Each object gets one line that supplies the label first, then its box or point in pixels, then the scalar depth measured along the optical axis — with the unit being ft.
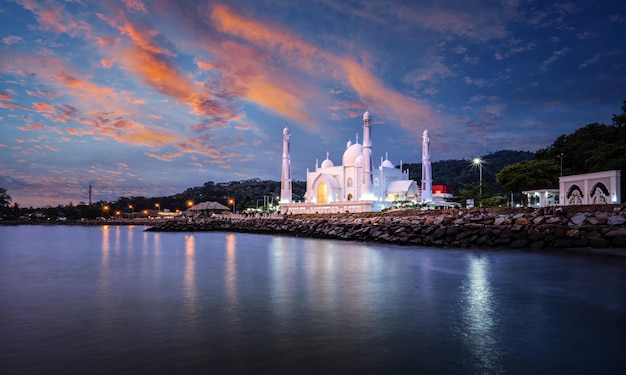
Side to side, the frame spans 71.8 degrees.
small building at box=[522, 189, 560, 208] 135.03
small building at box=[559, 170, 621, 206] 98.99
